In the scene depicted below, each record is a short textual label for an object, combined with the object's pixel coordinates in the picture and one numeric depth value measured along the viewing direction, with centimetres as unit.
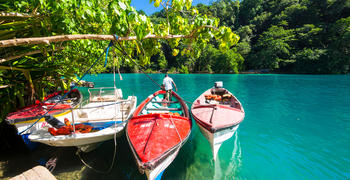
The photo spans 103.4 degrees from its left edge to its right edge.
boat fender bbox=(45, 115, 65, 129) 436
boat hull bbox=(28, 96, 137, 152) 412
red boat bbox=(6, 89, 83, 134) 477
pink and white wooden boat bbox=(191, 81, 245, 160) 451
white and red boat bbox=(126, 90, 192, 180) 324
